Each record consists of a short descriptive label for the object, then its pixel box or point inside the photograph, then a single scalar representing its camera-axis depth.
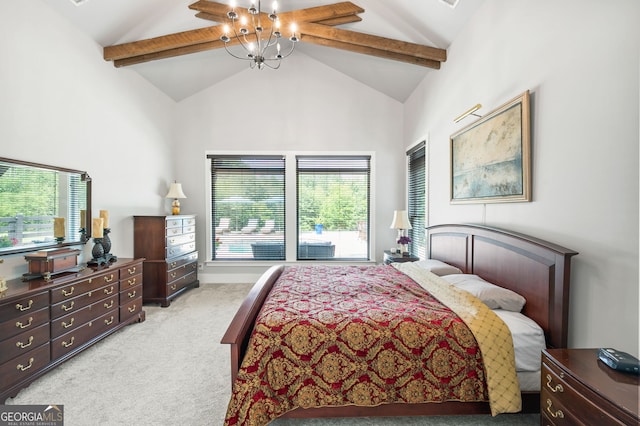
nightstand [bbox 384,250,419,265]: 3.86
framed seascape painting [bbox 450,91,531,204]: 2.02
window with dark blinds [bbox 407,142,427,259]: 4.12
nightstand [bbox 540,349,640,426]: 0.99
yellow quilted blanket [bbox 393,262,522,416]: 1.55
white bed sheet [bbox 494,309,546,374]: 1.61
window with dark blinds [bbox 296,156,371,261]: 4.92
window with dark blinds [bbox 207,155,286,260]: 4.94
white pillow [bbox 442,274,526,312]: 1.89
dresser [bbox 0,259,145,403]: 1.90
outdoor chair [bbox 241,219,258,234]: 4.99
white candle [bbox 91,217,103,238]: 2.97
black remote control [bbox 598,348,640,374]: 1.12
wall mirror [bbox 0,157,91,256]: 2.30
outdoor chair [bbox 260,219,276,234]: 4.99
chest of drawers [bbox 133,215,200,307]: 3.82
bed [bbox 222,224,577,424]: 1.60
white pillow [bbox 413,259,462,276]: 2.70
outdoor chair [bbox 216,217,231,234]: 4.99
